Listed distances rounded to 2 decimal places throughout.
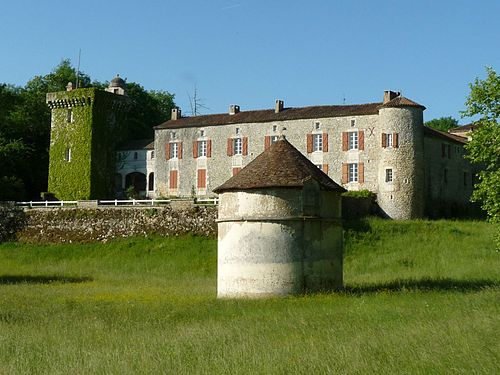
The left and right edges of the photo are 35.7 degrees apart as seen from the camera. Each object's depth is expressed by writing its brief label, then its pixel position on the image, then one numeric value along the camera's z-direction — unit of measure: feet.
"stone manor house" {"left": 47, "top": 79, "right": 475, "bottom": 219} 163.53
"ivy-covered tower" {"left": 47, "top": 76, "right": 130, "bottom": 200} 196.44
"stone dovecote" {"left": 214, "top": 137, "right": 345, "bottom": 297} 86.79
